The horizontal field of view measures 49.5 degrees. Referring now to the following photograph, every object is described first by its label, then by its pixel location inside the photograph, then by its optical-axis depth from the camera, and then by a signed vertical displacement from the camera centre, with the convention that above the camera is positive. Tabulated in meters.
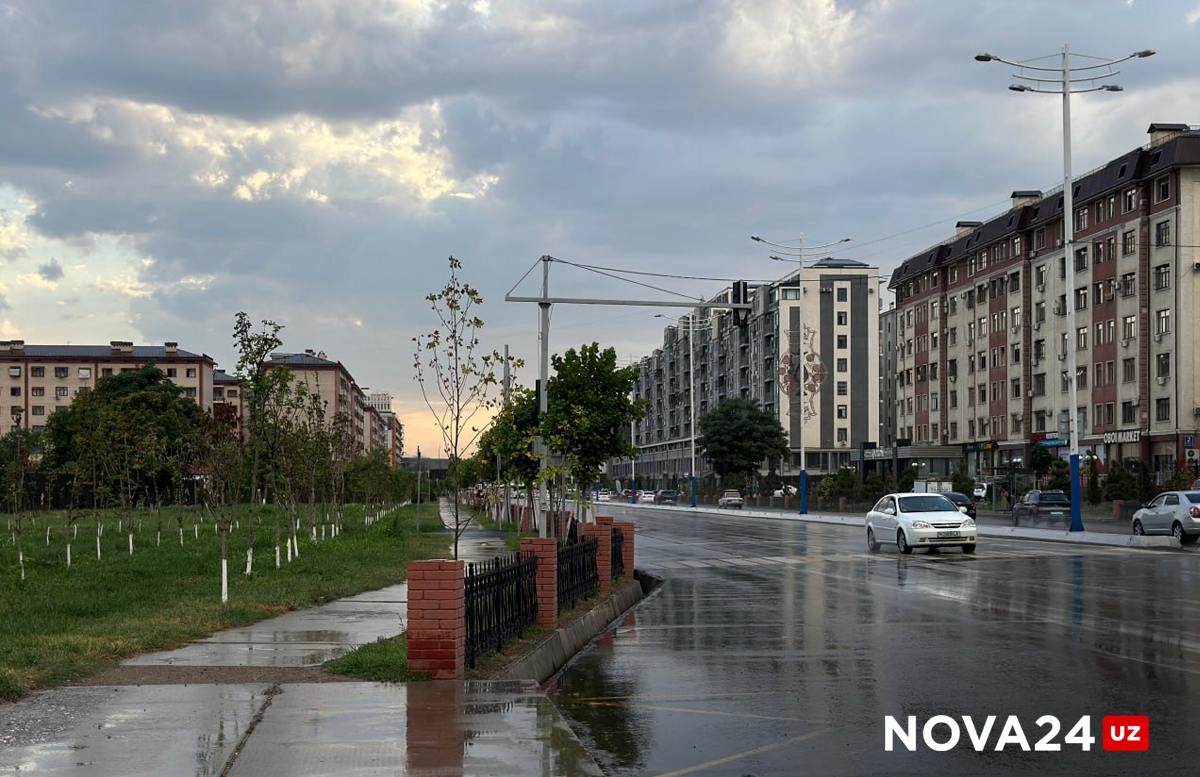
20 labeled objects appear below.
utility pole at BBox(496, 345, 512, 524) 52.61 -2.50
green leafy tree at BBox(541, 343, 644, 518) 26.81 +0.75
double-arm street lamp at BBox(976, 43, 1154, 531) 42.59 +8.43
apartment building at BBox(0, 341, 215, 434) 150.00 +8.08
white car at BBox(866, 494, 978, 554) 32.84 -2.05
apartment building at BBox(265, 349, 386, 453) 177.12 +9.61
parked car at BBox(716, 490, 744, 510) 104.94 -4.56
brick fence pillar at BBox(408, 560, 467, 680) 10.68 -1.44
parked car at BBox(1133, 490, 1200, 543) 38.00 -2.16
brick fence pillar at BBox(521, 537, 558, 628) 14.74 -1.59
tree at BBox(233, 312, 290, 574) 22.16 +1.22
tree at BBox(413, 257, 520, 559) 16.39 +1.32
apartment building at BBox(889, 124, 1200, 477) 66.31 +7.52
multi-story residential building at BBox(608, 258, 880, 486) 125.31 +8.62
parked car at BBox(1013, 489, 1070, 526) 54.72 -2.86
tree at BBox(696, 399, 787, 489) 122.44 +0.63
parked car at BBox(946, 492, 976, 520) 56.72 -2.46
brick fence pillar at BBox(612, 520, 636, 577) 23.78 -1.88
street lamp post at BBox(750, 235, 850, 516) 74.41 -2.57
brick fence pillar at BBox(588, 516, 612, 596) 20.77 -1.82
